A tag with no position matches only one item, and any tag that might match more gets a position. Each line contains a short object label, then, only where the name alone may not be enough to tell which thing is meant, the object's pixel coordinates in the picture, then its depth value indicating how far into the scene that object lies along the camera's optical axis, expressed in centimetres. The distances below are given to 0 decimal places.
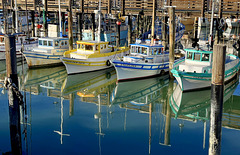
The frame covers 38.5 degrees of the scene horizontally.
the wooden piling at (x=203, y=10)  3576
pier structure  4181
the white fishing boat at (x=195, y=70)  2056
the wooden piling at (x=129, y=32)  3189
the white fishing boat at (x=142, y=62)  2370
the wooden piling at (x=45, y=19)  3476
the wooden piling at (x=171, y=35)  2388
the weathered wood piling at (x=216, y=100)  1086
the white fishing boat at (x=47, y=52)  2782
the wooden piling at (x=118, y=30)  3229
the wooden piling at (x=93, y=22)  3670
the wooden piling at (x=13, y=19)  3650
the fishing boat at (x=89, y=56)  2575
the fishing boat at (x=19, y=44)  3018
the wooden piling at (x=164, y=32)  2929
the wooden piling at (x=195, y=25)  3318
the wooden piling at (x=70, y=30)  2892
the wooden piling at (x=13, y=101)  1214
